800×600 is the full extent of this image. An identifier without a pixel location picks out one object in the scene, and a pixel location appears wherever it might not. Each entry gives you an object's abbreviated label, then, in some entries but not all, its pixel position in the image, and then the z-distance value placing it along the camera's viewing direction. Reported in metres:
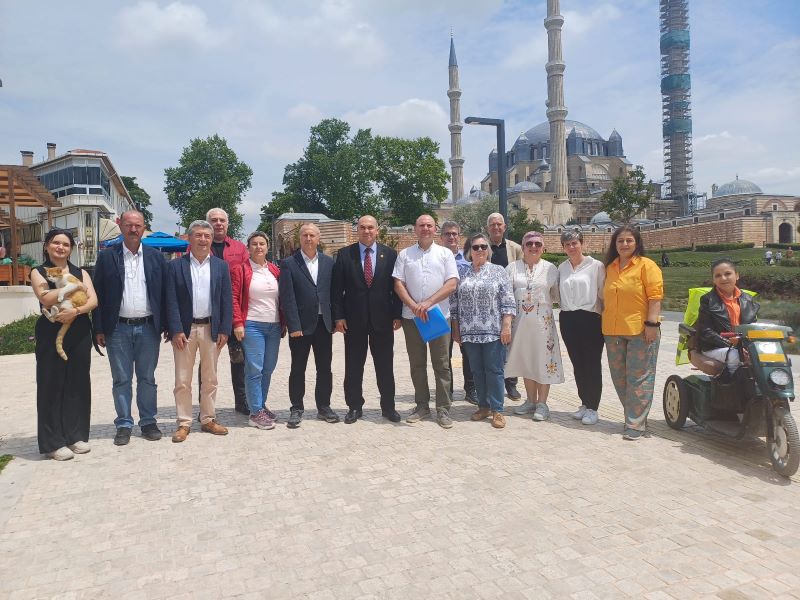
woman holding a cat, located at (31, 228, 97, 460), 4.50
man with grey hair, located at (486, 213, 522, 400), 6.29
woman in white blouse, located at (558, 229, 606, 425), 5.33
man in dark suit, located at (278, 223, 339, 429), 5.33
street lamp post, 12.90
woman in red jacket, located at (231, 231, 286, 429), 5.33
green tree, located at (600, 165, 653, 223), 50.09
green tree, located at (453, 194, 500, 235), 57.69
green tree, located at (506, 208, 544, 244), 56.75
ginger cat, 4.48
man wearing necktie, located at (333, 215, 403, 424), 5.45
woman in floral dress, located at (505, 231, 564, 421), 5.55
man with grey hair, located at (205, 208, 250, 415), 5.50
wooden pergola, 11.59
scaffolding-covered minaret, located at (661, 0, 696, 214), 79.44
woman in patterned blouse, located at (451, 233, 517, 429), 5.36
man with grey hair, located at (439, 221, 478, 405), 6.21
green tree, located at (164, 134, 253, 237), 51.19
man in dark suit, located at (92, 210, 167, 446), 4.82
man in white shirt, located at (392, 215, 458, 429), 5.36
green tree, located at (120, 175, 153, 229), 57.22
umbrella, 16.48
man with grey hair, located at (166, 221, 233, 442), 5.01
